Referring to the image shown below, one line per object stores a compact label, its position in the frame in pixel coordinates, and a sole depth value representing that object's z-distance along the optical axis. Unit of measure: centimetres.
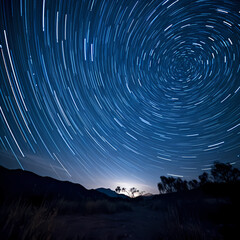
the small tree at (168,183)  5570
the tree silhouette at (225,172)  3325
